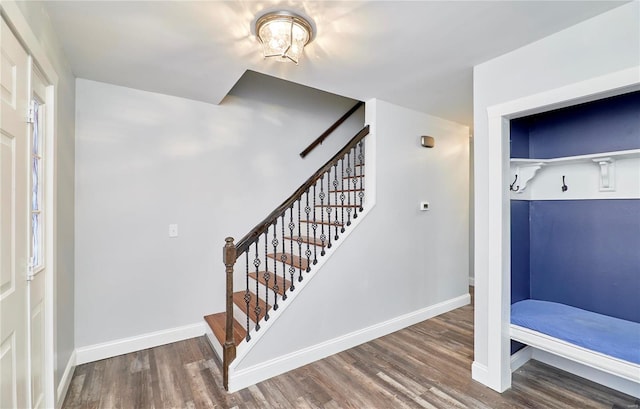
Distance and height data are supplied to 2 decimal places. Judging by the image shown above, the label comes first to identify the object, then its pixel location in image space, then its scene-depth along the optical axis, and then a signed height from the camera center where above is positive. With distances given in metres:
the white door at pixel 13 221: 1.17 -0.06
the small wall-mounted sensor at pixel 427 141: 3.36 +0.71
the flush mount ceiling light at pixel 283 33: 1.66 +0.99
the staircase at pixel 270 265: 2.20 -0.56
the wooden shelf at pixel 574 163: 2.16 +0.32
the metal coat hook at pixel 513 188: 2.54 +0.14
